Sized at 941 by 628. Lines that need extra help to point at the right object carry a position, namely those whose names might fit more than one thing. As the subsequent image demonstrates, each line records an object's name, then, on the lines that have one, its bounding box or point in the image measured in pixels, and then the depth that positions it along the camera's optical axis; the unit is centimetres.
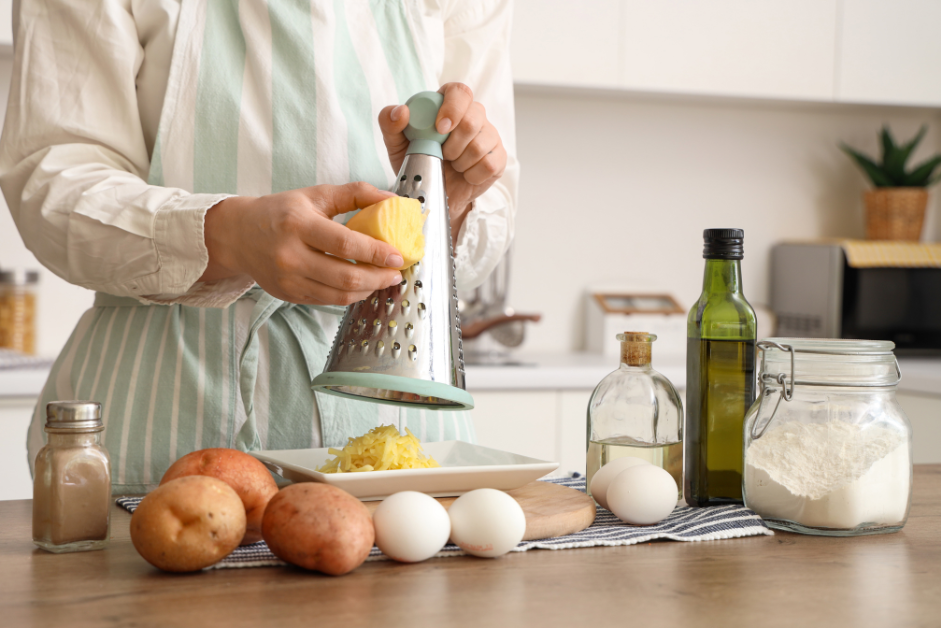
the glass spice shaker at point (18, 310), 200
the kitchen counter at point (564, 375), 197
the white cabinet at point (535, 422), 198
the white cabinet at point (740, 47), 218
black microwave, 236
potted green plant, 253
